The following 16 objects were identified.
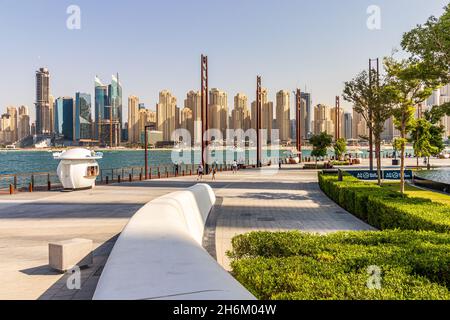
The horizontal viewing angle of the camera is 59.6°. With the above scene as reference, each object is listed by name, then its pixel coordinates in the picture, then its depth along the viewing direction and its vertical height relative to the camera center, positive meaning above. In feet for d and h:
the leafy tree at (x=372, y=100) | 85.92 +11.83
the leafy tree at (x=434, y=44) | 50.21 +14.60
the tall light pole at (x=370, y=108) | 91.62 +10.16
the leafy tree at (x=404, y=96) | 69.82 +10.33
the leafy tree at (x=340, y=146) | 193.06 +3.36
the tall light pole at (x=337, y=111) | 211.14 +22.40
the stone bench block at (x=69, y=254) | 27.68 -7.09
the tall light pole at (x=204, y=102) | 124.26 +17.31
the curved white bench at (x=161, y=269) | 14.06 -4.91
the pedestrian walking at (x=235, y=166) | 148.38 -4.62
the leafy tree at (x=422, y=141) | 137.90 +3.84
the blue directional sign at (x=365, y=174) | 109.50 -6.10
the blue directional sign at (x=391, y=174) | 110.11 -6.15
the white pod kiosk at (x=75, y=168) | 81.92 -2.59
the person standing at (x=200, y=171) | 115.34 -4.94
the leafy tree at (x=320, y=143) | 175.32 +4.46
